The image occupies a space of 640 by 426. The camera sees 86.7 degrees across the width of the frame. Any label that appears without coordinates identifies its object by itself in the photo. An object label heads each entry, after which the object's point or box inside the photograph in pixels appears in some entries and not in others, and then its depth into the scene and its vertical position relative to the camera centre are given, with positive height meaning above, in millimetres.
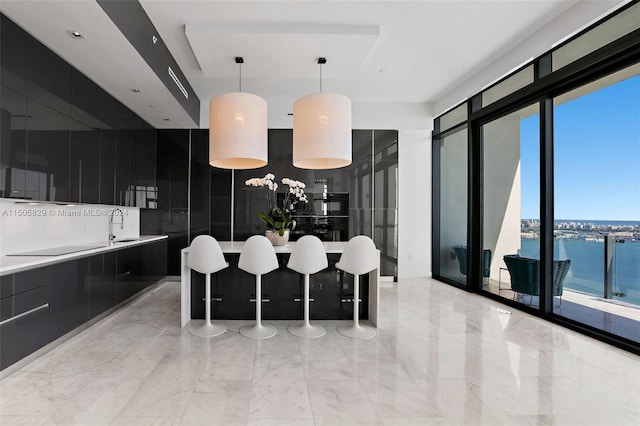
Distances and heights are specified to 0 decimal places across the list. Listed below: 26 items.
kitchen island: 3576 -853
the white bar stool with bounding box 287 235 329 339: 3180 -451
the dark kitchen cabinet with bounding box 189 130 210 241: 5613 +469
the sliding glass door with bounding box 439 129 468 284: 5277 +150
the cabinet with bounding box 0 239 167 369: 2289 -726
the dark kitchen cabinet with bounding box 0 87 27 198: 2340 +492
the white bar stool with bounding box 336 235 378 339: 3168 -445
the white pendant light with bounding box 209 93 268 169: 3006 +775
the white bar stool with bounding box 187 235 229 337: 3166 -448
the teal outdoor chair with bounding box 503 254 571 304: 3543 -668
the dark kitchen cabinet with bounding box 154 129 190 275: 5535 +363
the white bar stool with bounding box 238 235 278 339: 3150 -441
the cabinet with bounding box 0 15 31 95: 2311 +1109
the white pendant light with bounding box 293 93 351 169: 3057 +788
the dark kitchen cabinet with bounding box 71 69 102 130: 3139 +1091
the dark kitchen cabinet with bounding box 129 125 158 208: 4531 +640
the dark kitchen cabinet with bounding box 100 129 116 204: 3684 +512
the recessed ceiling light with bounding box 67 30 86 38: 2535 +1348
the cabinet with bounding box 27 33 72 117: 2603 +1094
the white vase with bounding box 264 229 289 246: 3617 -269
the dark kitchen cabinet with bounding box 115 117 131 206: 4070 +592
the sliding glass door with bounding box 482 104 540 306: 3889 +116
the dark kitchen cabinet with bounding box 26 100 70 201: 2605 +474
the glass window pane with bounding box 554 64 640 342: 2922 +129
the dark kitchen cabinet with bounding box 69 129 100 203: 3162 +442
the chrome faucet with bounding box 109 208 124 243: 4172 -137
